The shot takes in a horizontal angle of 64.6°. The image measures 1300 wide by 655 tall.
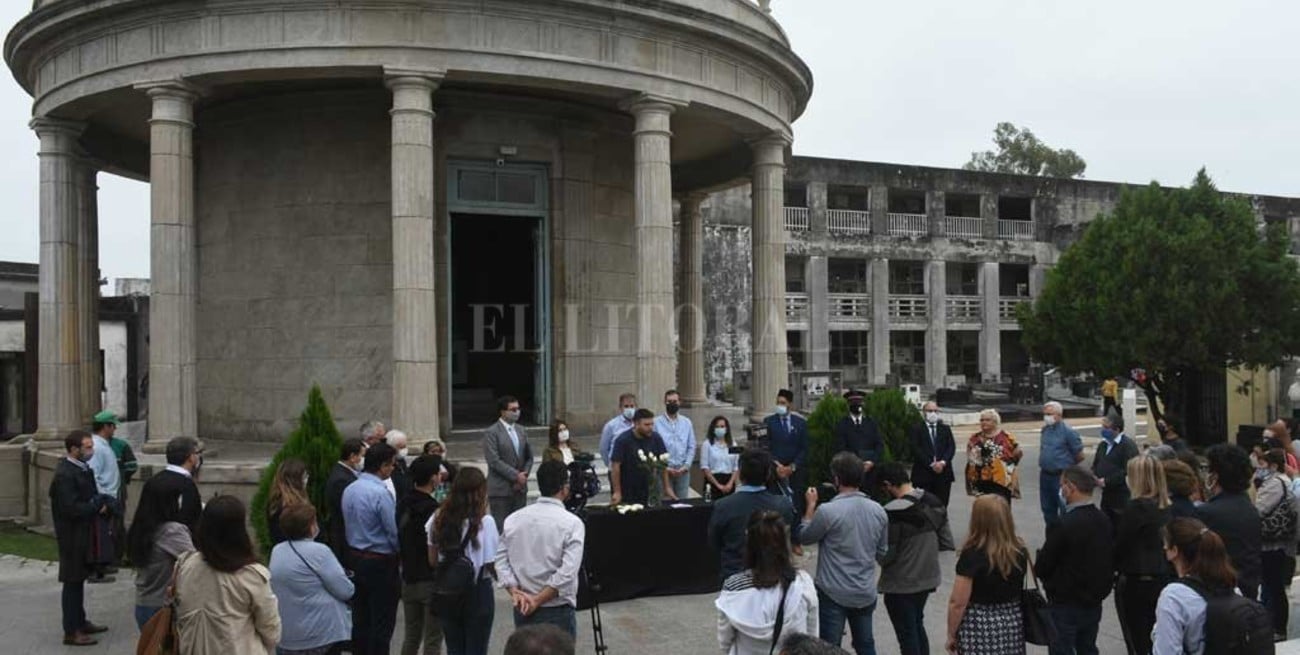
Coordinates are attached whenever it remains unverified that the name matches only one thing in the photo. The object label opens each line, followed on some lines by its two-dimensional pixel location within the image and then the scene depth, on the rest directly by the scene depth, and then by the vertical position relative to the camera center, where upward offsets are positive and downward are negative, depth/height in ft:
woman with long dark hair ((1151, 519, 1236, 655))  16.42 -4.41
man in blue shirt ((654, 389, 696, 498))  39.99 -4.31
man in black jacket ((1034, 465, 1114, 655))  20.65 -4.77
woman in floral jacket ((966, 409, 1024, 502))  37.24 -4.80
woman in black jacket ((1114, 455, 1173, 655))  21.70 -5.07
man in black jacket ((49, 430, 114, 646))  28.58 -5.16
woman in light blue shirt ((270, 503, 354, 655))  18.94 -4.68
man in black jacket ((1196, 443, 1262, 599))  23.53 -4.34
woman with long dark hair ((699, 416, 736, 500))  39.70 -5.11
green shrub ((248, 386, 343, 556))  33.68 -3.90
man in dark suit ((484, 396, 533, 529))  34.24 -4.47
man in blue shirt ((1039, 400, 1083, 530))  39.30 -4.83
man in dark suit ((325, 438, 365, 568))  24.08 -3.78
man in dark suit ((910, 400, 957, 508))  39.29 -4.90
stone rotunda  45.47 +8.34
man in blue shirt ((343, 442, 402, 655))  23.61 -4.89
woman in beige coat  16.21 -4.14
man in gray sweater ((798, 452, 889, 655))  22.02 -4.63
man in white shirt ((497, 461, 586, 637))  20.08 -4.50
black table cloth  32.07 -7.15
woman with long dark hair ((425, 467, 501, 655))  21.02 -4.42
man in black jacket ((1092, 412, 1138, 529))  34.06 -4.92
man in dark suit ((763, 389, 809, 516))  39.93 -4.26
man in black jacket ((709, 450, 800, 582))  22.61 -3.94
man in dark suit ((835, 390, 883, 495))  40.60 -4.23
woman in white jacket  16.48 -4.39
